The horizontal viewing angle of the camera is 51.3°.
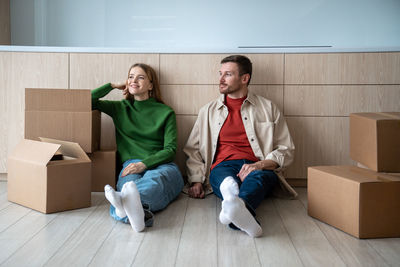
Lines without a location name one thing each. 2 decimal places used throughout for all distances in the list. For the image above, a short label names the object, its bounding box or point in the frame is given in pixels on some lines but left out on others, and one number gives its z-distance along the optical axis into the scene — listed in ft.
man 7.62
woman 7.30
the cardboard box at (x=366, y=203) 5.51
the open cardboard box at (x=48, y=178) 6.42
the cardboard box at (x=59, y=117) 7.58
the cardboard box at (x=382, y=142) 5.81
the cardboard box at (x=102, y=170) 7.89
